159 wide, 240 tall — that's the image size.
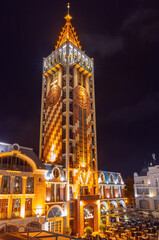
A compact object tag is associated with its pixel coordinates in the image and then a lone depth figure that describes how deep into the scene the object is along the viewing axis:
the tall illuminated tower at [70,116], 40.88
